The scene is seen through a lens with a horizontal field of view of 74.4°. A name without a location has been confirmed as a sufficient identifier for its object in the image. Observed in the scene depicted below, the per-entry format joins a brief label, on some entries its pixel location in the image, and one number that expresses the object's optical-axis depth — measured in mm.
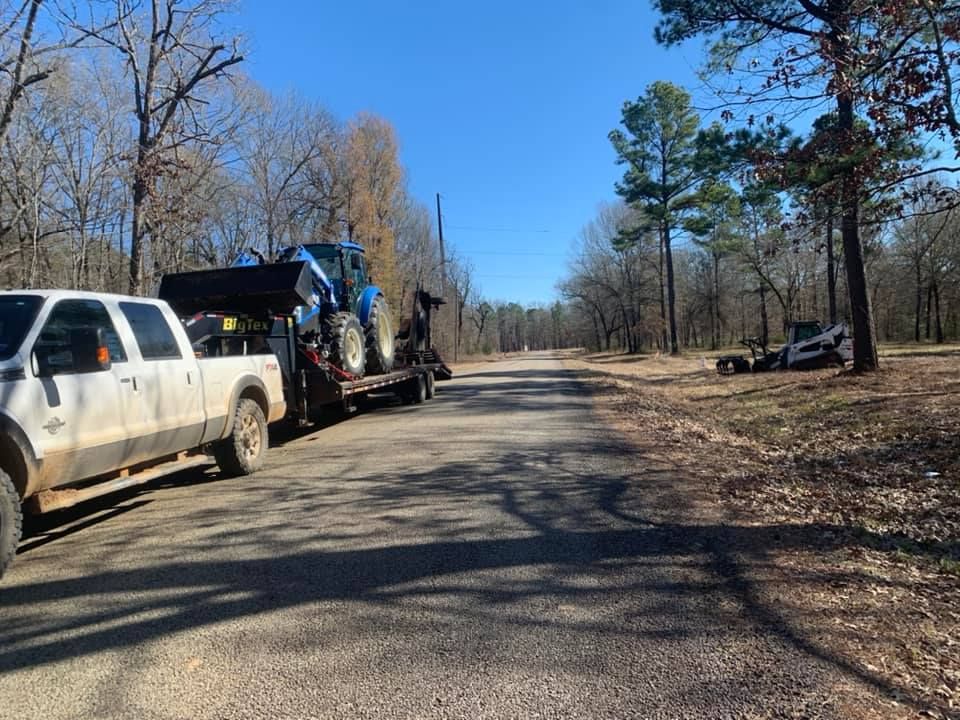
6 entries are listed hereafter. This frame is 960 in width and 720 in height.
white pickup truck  4324
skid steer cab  20938
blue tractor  10891
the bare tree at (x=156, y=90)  14594
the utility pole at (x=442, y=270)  46750
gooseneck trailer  9016
